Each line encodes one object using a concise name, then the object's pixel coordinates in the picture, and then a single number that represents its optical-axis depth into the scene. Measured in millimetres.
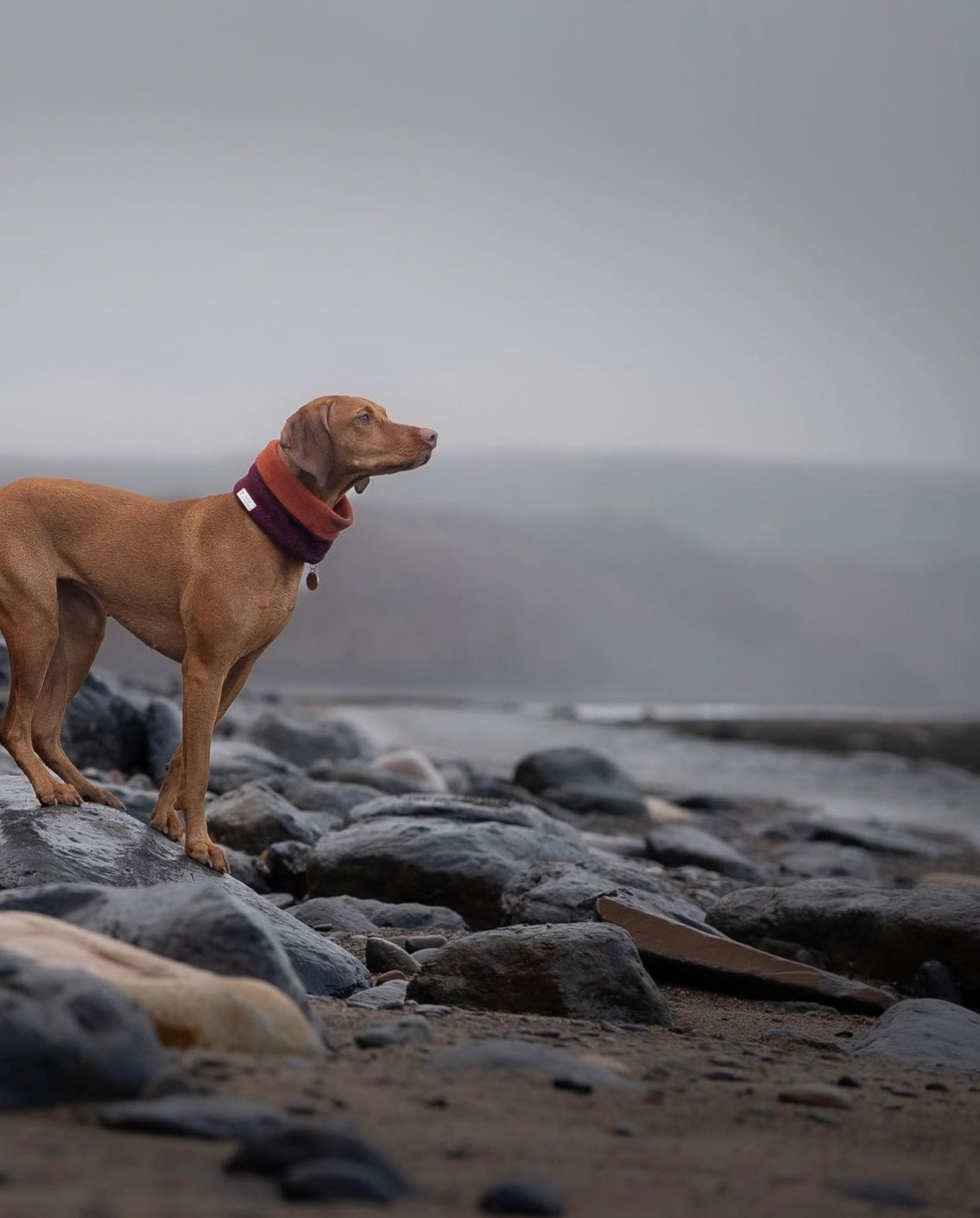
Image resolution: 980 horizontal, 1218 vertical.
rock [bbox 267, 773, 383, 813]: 13305
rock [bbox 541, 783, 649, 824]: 19156
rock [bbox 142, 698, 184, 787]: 14477
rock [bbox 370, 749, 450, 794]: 18047
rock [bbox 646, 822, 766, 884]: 13844
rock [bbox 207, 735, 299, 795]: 13641
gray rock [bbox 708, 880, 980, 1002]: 8758
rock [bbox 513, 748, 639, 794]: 20609
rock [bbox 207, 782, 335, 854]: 10711
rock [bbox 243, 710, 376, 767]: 20228
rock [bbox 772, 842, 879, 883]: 15805
